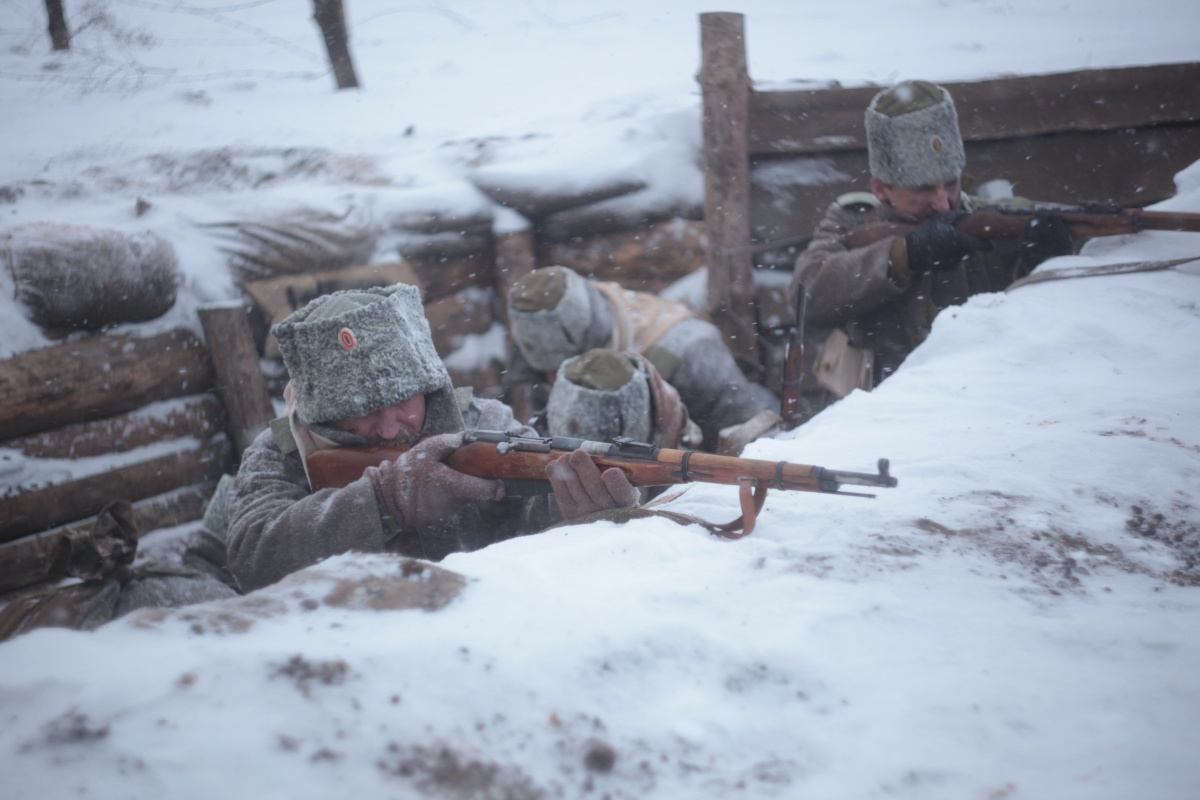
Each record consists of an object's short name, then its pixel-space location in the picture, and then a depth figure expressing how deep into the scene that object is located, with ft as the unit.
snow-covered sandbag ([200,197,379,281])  16.76
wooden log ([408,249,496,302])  18.80
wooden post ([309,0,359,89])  25.55
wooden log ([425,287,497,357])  18.80
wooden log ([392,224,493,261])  18.54
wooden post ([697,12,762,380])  18.08
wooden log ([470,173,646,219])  19.26
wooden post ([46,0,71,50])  28.22
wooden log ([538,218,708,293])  19.58
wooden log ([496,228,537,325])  19.30
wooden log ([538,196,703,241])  19.42
